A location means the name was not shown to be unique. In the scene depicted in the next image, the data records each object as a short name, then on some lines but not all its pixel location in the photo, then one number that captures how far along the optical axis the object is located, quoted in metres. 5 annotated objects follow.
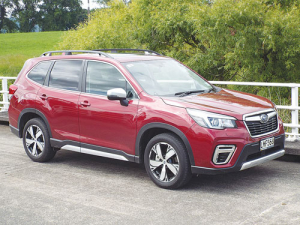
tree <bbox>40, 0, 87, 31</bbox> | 99.31
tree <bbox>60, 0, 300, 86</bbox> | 15.80
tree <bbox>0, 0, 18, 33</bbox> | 98.19
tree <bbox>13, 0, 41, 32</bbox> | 99.56
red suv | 5.55
